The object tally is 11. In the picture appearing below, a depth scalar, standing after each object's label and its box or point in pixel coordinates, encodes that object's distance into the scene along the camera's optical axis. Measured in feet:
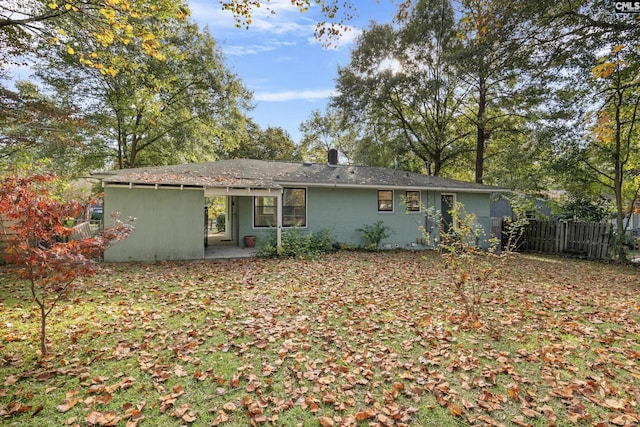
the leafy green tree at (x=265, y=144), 95.09
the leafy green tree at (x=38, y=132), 36.86
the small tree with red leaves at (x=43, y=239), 12.41
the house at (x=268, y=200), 33.35
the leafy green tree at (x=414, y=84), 59.52
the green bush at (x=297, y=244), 35.91
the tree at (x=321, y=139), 104.37
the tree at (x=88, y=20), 21.27
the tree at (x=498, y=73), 25.86
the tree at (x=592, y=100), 29.43
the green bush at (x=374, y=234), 43.88
